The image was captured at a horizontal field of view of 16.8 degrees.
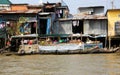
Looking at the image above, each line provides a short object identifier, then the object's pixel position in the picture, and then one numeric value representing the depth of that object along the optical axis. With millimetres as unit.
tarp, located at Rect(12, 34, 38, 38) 34731
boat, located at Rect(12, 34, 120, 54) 33312
